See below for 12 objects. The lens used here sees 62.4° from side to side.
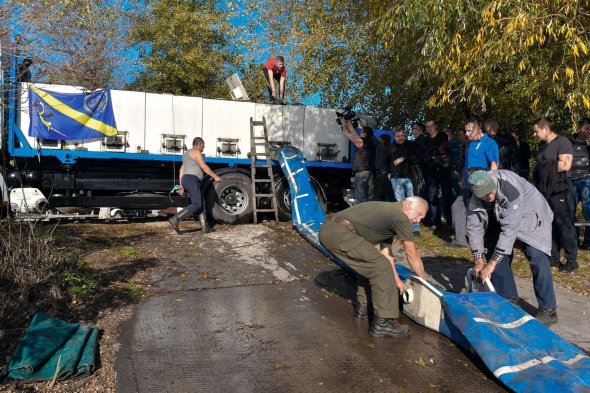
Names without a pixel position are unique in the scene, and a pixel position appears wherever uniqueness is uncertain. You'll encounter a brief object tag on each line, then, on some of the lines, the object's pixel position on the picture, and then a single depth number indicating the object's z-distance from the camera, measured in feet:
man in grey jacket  14.39
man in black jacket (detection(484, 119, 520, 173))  27.09
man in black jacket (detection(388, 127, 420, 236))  27.94
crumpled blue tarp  10.29
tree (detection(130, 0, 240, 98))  67.21
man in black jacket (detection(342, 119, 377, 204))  29.32
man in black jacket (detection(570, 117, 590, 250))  23.99
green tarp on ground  10.53
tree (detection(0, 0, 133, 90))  15.43
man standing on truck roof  33.19
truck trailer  27.12
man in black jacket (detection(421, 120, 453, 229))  28.25
